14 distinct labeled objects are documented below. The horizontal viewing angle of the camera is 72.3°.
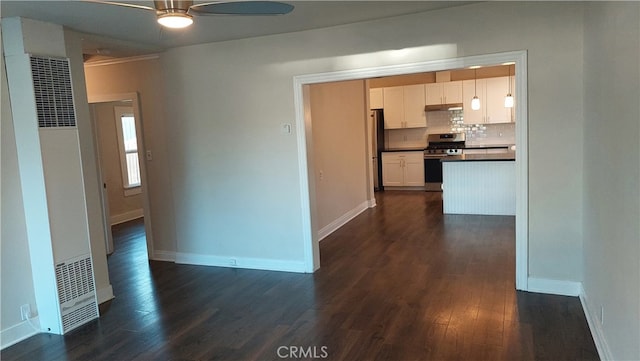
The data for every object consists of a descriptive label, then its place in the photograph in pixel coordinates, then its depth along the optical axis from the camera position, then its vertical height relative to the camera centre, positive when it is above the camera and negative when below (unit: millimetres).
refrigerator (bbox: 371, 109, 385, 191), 9633 -298
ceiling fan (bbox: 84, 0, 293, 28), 2084 +655
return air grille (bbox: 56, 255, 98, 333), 3383 -1157
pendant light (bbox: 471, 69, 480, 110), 8219 +438
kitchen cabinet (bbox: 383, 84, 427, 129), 9320 +444
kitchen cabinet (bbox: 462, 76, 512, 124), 8555 +457
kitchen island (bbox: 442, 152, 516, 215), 6574 -930
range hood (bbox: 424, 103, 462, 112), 8997 +382
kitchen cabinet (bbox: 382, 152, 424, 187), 9375 -896
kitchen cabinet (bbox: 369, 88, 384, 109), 9602 +669
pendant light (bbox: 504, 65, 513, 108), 7740 +365
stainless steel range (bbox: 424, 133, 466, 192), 9195 -589
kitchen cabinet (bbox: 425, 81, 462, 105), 8938 +665
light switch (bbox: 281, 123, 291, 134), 4375 +61
